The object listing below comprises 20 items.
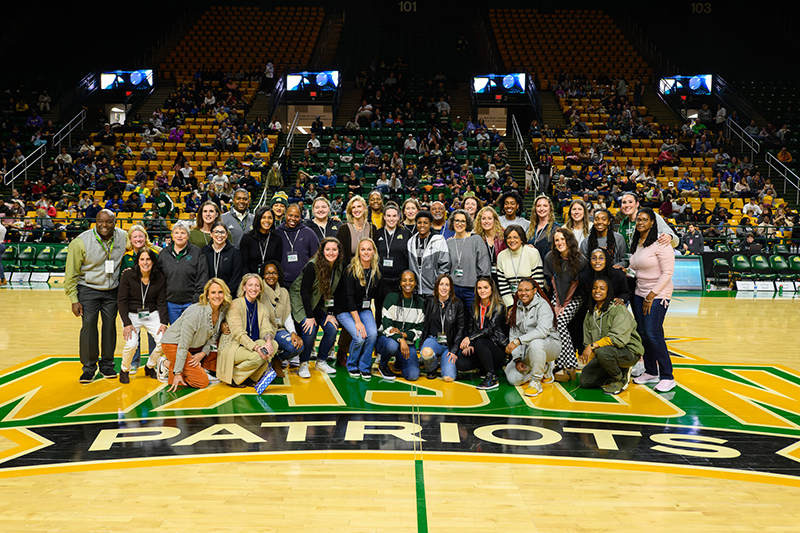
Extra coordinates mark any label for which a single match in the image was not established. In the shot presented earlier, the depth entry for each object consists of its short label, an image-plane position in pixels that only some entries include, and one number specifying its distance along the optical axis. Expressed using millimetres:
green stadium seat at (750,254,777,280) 13477
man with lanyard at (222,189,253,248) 6840
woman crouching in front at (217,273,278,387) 5980
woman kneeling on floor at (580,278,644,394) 5879
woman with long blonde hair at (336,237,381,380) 6355
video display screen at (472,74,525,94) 22359
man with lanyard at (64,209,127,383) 6051
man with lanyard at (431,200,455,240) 6945
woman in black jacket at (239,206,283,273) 6531
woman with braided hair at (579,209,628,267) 6238
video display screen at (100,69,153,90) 23703
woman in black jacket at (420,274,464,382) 6230
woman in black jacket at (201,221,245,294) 6301
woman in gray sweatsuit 6051
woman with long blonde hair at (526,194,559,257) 6711
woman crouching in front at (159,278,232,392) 5883
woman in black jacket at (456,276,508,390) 6152
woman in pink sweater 5902
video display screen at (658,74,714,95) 23031
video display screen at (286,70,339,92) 23016
